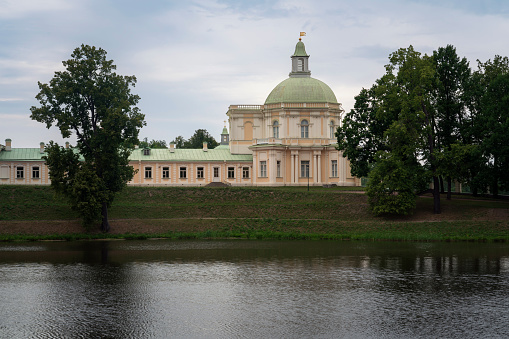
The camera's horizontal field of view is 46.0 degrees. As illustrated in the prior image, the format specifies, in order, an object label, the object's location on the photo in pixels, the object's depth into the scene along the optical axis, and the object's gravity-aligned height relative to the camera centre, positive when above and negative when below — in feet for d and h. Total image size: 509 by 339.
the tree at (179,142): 407.40 +28.91
